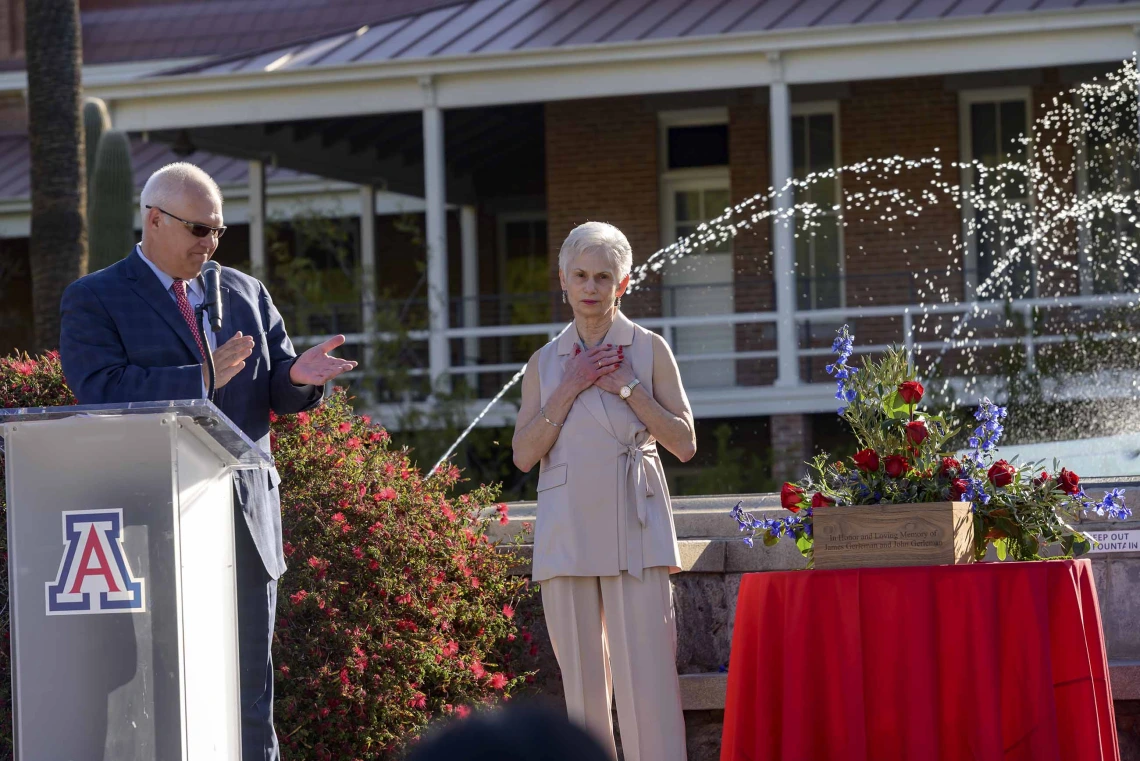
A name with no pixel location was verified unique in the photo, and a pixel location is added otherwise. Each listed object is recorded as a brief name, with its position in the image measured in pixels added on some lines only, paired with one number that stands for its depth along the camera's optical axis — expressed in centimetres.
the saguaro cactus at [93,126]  2529
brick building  2538
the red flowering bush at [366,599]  991
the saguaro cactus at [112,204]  2248
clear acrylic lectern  606
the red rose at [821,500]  849
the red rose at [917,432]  839
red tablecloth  775
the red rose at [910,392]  841
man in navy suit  743
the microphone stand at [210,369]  705
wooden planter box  809
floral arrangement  838
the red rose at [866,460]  836
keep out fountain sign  1092
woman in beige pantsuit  875
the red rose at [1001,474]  844
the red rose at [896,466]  832
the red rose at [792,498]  867
